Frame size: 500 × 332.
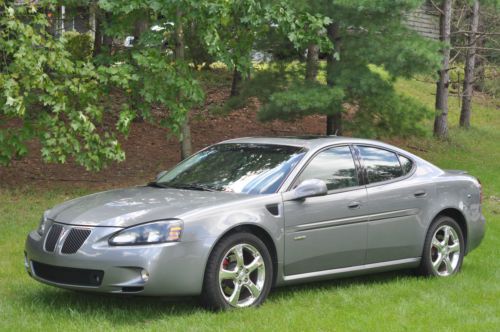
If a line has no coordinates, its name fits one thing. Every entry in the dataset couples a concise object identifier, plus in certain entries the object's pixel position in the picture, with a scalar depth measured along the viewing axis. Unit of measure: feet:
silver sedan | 21.06
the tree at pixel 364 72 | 49.24
